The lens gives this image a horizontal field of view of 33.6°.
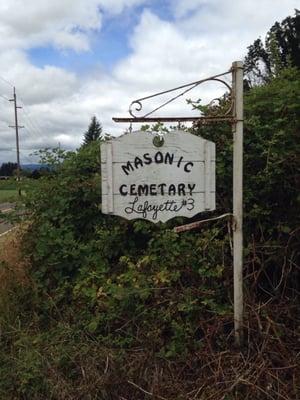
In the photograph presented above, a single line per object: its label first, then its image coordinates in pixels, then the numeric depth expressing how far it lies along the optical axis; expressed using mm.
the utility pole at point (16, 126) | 56500
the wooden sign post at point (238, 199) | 3309
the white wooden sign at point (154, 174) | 3326
